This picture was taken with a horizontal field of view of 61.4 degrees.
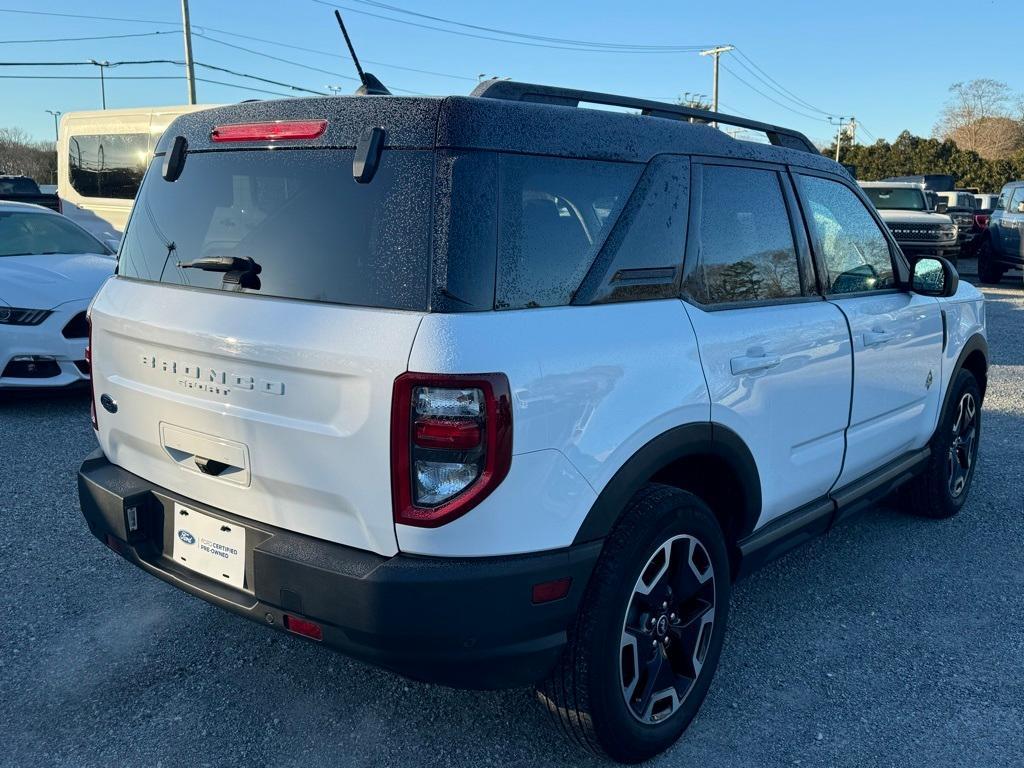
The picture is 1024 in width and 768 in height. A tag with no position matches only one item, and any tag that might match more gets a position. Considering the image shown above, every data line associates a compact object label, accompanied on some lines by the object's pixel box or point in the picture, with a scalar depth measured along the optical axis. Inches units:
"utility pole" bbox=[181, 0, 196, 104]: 1081.4
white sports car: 239.3
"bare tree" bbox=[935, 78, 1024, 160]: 2293.3
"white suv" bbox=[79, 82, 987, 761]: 80.2
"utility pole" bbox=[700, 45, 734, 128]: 1886.1
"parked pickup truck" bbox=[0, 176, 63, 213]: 871.1
